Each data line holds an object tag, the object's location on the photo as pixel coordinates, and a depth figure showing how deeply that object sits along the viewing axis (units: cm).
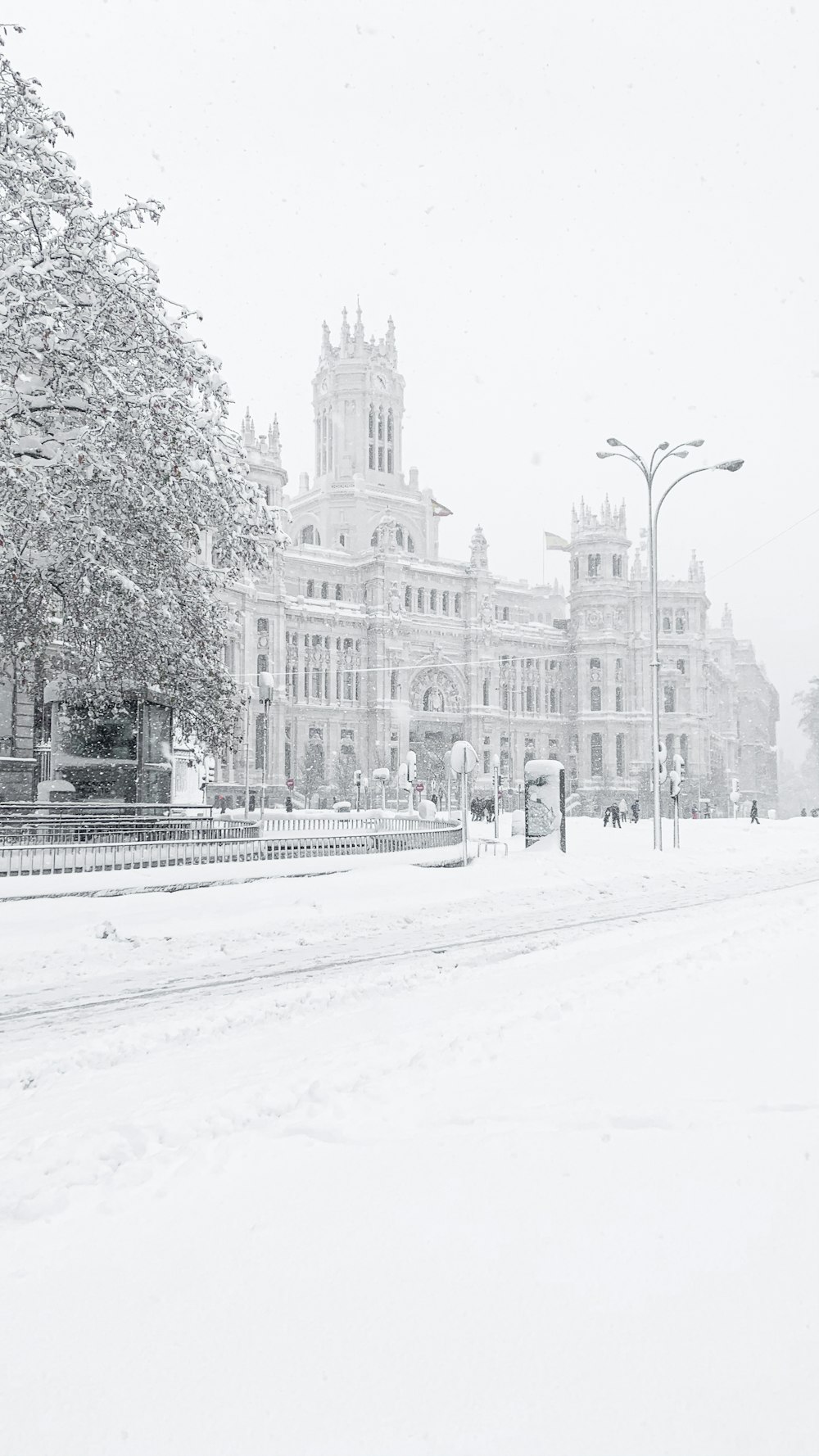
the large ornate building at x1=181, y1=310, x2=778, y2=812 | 9944
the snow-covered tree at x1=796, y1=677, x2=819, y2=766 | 8106
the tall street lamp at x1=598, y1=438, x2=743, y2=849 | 2766
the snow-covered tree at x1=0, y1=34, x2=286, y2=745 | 1407
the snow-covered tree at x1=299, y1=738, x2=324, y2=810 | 9644
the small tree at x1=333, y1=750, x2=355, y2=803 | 8830
